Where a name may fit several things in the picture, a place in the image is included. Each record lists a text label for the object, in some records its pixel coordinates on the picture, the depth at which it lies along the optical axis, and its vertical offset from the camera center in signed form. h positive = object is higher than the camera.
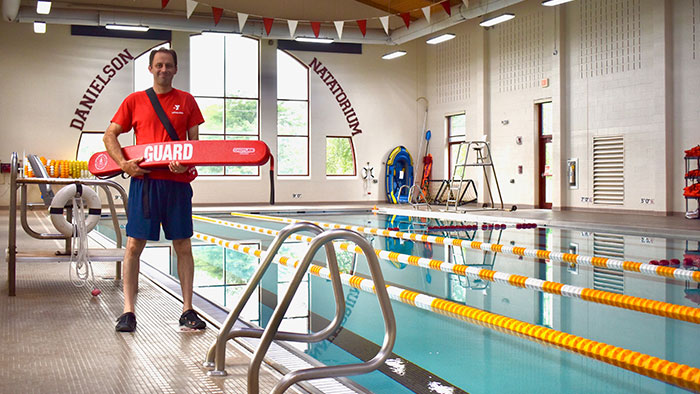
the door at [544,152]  15.52 +0.96
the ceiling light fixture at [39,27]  14.65 +3.96
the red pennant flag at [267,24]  15.10 +4.09
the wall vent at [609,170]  13.38 +0.44
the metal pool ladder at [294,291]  1.98 -0.36
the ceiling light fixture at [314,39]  15.99 +3.93
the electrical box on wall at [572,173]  14.47 +0.42
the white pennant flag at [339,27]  15.00 +4.01
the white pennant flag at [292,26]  15.09 +4.05
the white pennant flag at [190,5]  12.89 +3.92
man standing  3.14 +0.02
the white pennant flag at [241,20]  13.99 +3.95
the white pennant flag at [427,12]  13.84 +4.00
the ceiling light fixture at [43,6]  12.43 +3.80
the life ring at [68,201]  4.32 -0.09
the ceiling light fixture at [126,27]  14.98 +4.01
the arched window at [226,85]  18.00 +3.13
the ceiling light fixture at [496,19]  13.24 +3.70
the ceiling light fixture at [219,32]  15.63 +4.03
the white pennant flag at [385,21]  14.39 +3.95
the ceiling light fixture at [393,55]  17.33 +3.83
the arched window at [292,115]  18.81 +2.34
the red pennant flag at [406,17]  15.02 +4.20
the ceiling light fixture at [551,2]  11.73 +3.58
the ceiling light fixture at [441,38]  15.27 +3.78
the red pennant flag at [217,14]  14.50 +4.18
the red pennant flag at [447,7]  14.48 +4.38
